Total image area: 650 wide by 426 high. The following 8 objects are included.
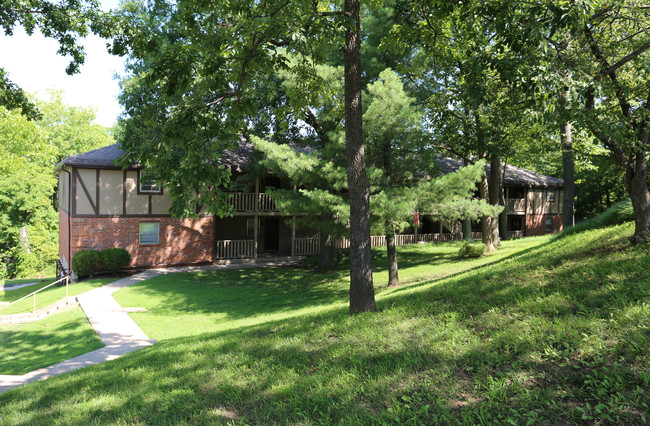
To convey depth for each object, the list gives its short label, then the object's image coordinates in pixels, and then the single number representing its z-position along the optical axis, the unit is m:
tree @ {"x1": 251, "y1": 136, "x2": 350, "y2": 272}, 12.91
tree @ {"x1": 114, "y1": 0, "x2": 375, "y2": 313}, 5.67
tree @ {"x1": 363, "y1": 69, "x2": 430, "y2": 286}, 12.42
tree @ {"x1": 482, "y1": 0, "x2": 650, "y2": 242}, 5.29
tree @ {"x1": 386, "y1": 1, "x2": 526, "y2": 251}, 7.04
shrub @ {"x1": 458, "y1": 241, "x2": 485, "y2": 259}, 18.53
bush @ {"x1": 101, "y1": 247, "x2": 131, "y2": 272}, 18.00
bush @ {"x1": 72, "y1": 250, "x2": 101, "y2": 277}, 17.30
